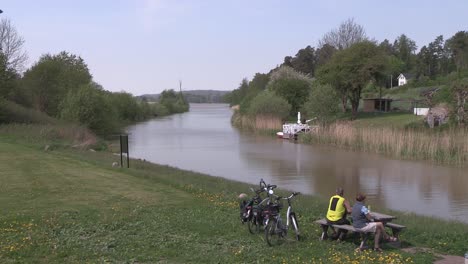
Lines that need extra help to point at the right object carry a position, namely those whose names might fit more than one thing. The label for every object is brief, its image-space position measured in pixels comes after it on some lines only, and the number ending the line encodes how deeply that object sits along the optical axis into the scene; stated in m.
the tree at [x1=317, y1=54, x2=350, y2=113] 57.98
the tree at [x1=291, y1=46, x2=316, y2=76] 116.12
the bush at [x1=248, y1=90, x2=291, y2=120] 60.12
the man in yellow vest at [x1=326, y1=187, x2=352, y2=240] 9.31
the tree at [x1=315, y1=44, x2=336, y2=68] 95.30
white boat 47.91
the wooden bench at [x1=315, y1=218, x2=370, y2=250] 8.65
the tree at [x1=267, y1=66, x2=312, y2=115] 69.00
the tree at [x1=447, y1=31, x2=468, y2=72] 93.94
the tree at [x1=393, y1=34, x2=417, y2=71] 121.06
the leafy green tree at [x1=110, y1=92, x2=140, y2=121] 87.94
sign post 20.86
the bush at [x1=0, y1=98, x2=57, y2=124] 42.12
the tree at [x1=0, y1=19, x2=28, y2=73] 60.66
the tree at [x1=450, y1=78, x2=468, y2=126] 36.88
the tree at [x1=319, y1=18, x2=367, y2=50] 89.19
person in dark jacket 8.57
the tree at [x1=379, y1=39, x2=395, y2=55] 124.61
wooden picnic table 9.16
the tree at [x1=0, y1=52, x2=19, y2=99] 43.51
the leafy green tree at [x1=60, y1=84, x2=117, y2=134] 48.78
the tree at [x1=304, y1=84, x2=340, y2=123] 51.42
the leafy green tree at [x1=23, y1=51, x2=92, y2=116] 55.41
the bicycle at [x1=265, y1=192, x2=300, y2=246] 8.72
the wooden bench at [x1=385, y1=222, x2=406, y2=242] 9.23
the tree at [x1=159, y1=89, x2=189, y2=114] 146.75
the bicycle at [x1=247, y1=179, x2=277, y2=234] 9.52
